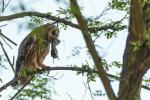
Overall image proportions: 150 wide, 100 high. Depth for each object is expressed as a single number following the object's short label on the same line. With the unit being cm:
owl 1020
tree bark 673
